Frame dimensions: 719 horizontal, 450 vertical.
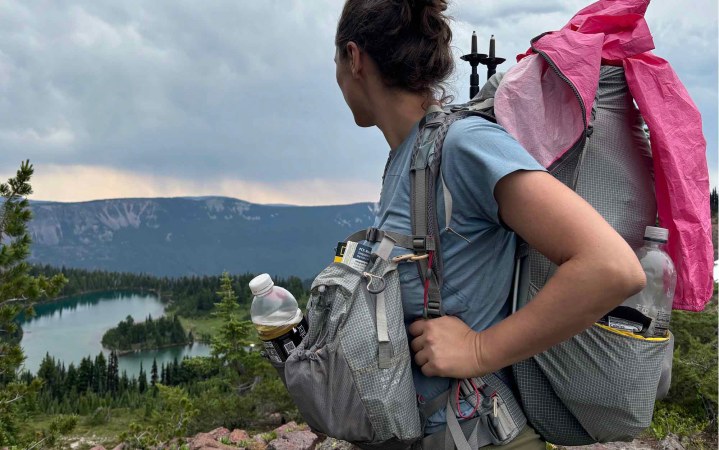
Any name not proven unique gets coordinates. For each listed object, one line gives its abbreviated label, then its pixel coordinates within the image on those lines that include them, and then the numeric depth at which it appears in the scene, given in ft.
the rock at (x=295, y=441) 22.45
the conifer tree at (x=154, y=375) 292.69
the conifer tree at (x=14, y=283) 22.82
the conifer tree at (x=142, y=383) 298.97
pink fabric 6.20
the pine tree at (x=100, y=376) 303.07
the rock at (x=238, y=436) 26.42
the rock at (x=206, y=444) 23.27
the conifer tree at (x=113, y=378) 312.89
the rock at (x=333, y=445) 19.72
